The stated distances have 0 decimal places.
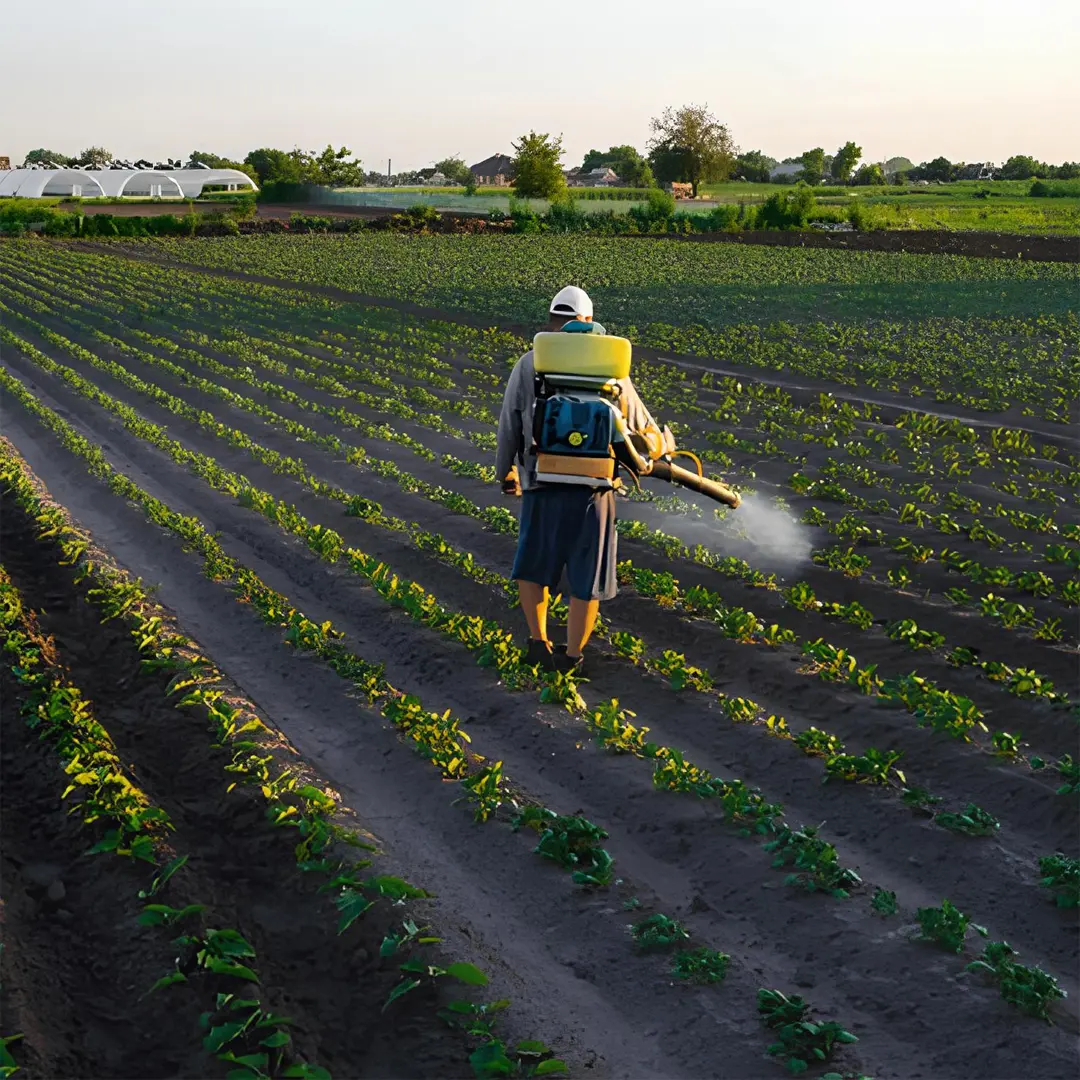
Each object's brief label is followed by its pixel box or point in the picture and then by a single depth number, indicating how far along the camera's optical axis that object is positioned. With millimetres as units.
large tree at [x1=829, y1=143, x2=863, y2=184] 105188
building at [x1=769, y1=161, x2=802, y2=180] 115056
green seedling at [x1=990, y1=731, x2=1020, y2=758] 5430
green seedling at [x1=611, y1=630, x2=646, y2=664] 6660
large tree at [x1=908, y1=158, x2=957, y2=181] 104312
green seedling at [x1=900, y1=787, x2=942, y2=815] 5094
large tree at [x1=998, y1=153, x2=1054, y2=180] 93062
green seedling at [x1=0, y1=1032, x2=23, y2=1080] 3471
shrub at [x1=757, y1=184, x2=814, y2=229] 50469
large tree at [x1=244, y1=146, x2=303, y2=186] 91875
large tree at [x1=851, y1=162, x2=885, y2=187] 104938
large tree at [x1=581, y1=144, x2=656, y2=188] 97231
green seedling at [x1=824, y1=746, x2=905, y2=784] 5270
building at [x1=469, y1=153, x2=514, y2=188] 127750
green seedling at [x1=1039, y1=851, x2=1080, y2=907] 4445
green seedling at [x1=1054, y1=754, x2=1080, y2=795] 5105
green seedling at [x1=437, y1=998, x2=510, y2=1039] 3834
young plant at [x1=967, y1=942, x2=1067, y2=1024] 3836
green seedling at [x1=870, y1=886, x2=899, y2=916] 4371
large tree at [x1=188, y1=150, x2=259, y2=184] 89500
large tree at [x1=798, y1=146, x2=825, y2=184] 107375
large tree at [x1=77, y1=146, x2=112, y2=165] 112312
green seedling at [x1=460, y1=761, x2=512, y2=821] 5086
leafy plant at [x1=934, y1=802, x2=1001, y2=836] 4883
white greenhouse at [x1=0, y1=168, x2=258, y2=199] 68625
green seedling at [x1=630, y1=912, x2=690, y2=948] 4238
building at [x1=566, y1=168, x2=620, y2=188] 112362
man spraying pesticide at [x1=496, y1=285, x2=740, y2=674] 6055
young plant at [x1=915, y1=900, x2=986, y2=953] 4164
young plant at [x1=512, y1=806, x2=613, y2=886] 4645
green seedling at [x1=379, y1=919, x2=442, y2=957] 4129
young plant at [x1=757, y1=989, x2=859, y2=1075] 3672
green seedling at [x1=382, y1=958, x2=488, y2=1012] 3938
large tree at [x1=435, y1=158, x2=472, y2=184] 119562
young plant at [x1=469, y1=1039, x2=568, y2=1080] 3613
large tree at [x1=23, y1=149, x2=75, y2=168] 114338
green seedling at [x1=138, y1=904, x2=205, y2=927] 4262
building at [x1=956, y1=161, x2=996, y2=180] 101688
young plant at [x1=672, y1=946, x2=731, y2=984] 4059
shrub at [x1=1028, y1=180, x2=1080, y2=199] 66125
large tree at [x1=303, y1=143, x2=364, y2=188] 93562
